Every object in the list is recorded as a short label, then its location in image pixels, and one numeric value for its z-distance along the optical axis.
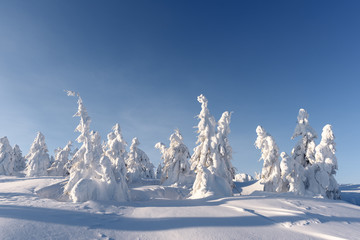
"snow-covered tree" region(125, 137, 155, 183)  35.61
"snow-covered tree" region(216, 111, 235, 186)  32.09
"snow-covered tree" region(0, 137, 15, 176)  37.91
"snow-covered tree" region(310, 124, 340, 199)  26.06
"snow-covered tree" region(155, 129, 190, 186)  32.56
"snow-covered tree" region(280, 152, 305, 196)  24.56
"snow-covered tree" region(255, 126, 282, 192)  28.39
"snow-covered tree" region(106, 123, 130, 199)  14.88
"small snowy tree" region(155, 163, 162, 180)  54.44
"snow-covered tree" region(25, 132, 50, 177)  38.59
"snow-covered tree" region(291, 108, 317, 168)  29.83
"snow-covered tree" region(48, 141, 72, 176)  43.62
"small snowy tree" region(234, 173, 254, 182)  56.12
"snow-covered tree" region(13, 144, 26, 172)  53.78
